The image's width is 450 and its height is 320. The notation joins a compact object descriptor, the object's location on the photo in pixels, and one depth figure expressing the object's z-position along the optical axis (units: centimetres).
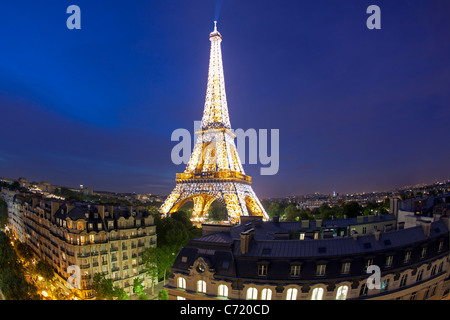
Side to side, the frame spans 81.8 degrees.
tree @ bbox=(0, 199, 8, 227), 5999
